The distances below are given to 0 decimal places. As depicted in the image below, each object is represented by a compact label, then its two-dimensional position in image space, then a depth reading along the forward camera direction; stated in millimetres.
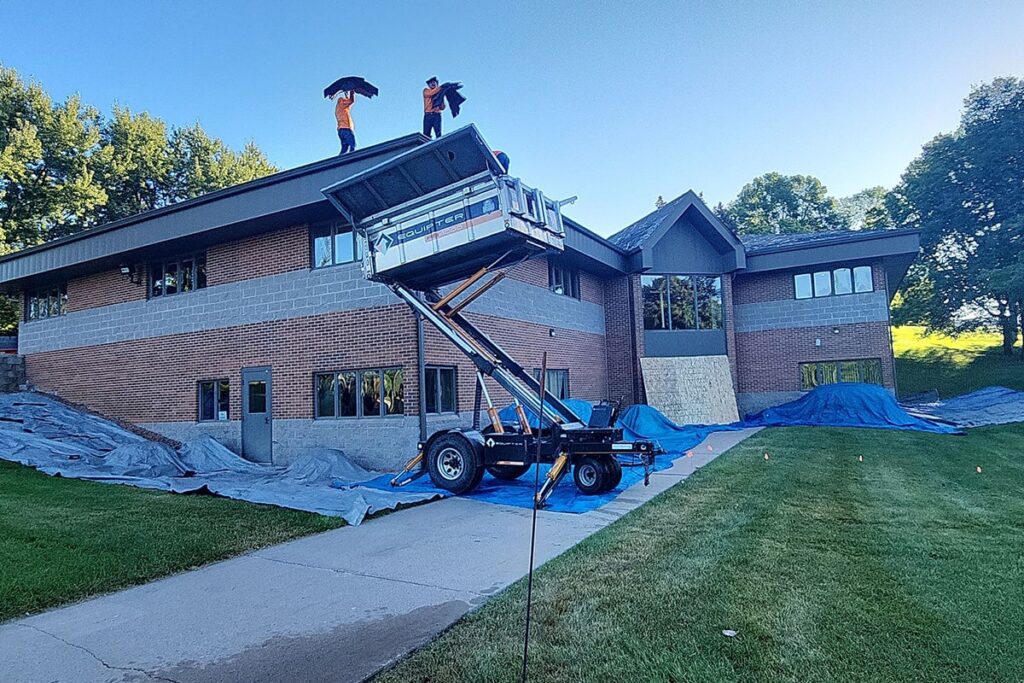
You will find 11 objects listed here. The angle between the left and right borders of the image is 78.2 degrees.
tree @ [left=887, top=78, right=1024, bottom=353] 32062
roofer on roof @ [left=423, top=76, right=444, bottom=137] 11367
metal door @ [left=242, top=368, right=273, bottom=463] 13227
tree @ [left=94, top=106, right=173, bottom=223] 32312
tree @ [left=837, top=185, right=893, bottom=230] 49531
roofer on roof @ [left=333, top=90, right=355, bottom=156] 12438
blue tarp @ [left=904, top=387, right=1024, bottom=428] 17484
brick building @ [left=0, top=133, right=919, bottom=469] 12156
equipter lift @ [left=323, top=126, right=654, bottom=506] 8383
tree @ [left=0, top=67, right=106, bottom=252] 26875
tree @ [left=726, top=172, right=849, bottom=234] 48438
